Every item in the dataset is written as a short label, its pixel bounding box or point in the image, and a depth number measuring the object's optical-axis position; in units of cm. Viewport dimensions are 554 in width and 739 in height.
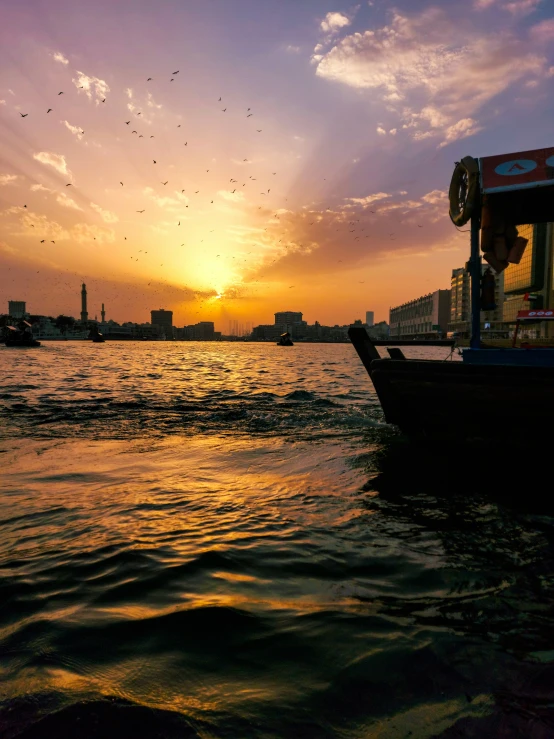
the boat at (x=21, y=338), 7677
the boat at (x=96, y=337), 12952
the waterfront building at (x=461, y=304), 12362
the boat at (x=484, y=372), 593
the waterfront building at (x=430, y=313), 16538
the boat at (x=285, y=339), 12165
